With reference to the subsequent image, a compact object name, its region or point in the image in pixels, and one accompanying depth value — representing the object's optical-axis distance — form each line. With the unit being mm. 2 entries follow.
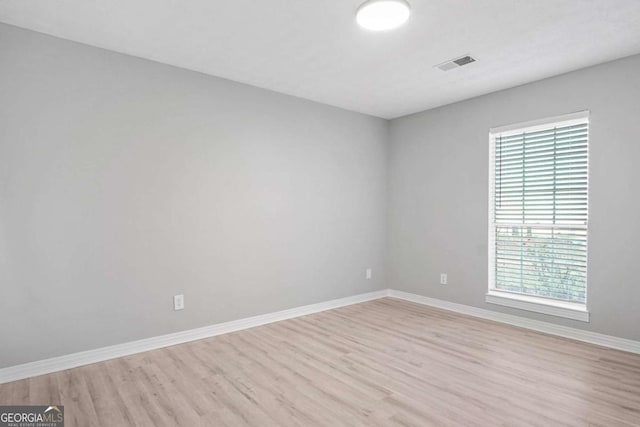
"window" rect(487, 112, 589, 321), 3482
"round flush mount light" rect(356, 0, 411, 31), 2295
